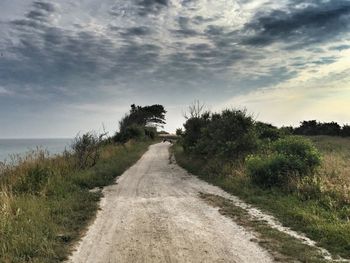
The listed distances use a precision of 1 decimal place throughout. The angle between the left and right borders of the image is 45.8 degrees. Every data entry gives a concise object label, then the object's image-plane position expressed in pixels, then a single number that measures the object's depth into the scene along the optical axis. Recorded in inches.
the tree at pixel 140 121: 2664.9
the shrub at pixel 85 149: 911.9
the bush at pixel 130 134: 2597.9
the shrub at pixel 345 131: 2339.0
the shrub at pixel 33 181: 579.3
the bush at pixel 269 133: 1089.0
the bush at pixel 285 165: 642.2
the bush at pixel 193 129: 1267.2
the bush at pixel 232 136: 915.4
